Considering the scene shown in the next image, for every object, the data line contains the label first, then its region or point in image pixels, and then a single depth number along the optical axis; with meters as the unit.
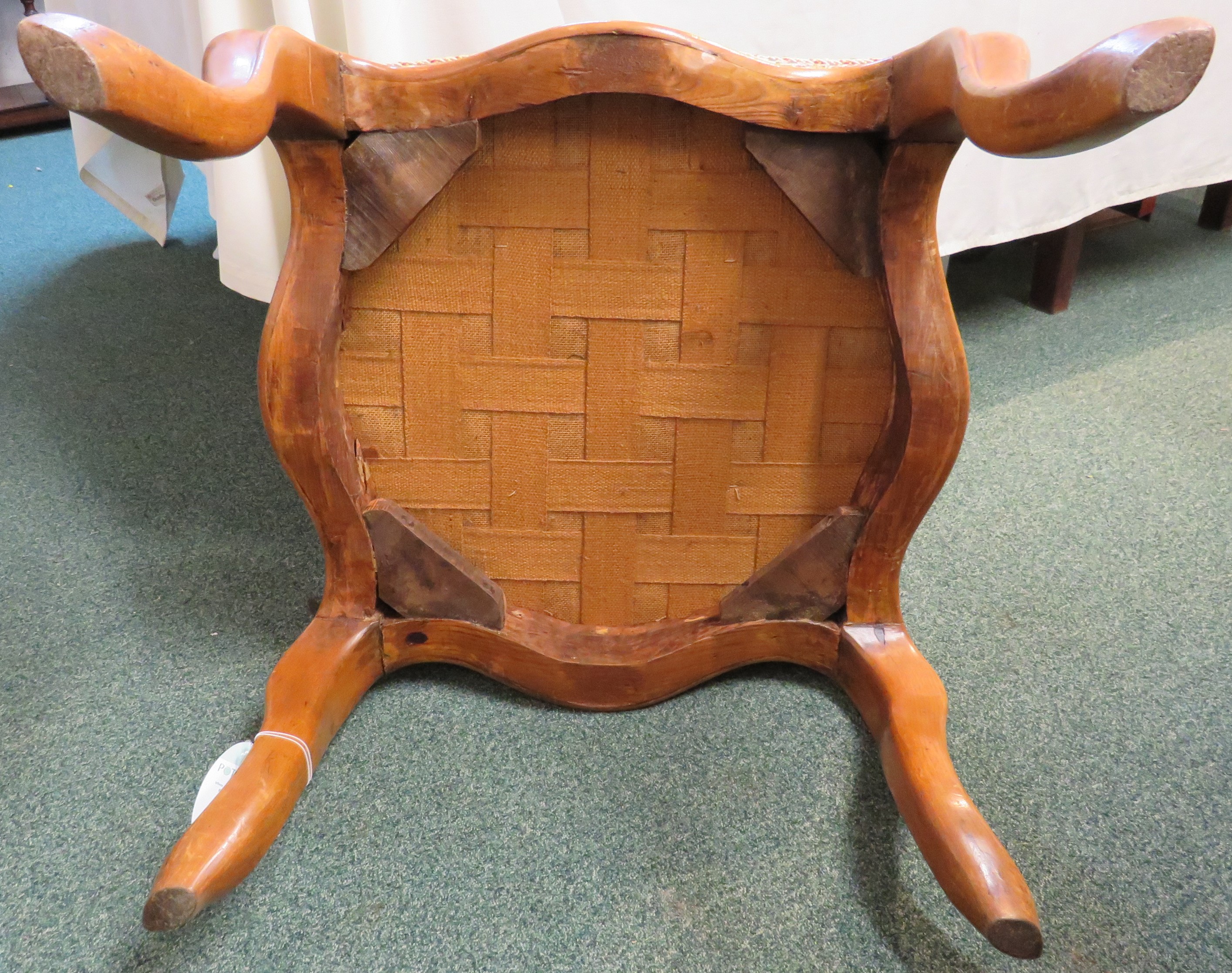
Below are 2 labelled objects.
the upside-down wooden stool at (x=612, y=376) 0.65
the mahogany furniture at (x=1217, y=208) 2.03
